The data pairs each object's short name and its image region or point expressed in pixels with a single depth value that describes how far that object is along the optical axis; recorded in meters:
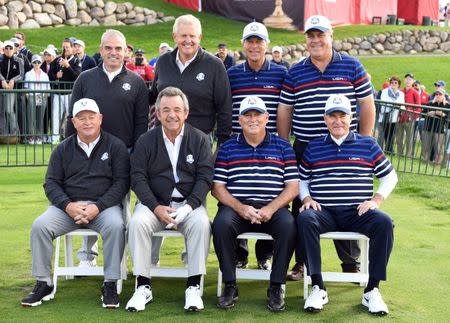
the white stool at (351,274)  6.82
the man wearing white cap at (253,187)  6.80
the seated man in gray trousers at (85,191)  6.81
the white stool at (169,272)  7.12
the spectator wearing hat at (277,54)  17.72
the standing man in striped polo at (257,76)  7.38
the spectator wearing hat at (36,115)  14.38
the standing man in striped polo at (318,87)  7.20
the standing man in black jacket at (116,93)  7.44
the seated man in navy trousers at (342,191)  6.70
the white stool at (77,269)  6.95
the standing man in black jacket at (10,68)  16.91
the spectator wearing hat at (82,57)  17.28
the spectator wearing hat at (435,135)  14.39
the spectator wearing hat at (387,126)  14.30
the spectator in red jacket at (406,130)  14.20
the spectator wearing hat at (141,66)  17.47
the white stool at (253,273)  6.93
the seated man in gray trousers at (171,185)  6.75
